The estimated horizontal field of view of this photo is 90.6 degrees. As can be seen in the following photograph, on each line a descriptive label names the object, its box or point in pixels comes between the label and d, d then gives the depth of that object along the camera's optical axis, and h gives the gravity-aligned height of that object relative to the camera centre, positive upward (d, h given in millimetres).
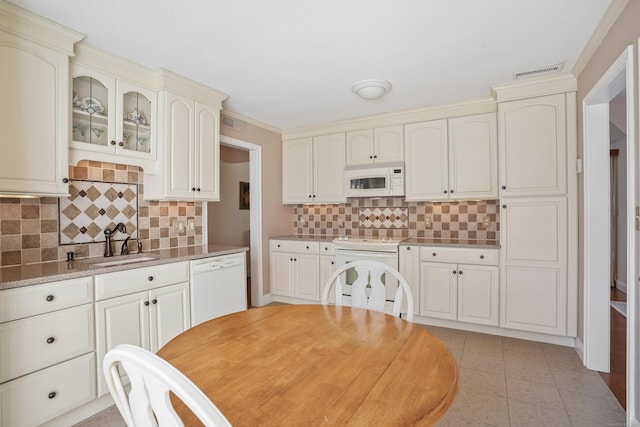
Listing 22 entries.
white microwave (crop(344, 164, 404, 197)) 3787 +400
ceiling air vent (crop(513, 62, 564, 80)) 2650 +1219
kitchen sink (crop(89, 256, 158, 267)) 2311 -370
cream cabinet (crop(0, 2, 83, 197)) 1860 +685
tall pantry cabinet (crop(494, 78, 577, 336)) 2824 +41
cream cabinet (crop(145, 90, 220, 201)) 2756 +574
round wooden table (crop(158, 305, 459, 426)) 792 -499
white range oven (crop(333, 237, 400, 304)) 3514 -459
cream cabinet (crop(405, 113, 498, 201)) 3367 +605
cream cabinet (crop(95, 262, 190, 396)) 2035 -670
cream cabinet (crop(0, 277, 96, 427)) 1640 -771
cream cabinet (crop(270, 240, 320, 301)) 4094 -744
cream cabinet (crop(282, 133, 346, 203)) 4246 +609
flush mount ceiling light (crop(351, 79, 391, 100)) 2887 +1163
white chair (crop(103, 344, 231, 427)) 572 -357
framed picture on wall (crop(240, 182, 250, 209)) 6023 +346
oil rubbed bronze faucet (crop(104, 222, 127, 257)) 2562 -233
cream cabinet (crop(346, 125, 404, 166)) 3854 +847
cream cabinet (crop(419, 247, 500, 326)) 3141 -737
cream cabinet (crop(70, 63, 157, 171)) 2283 +734
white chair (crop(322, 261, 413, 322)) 1836 -443
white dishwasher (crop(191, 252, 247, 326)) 2708 -674
